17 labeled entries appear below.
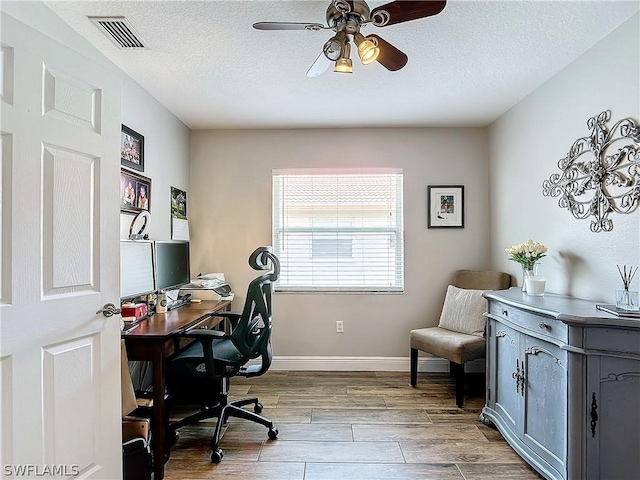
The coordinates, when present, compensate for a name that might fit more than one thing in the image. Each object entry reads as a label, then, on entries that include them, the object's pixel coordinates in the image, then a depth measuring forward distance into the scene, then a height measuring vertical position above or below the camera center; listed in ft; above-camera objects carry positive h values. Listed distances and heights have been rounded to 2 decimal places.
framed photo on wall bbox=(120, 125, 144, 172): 8.48 +2.11
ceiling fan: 5.13 +3.07
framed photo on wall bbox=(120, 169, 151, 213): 8.54 +1.13
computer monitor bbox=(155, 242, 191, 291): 9.16 -0.63
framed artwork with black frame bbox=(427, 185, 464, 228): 12.30 +1.09
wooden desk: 6.72 -2.09
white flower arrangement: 8.52 -0.30
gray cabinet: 5.64 -2.40
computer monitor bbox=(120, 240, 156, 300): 7.77 -0.62
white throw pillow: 10.53 -2.05
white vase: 8.55 -0.75
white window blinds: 12.43 +0.33
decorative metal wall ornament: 6.55 +1.26
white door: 4.41 -0.25
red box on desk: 7.75 -1.45
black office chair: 7.53 -2.39
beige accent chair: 9.72 -2.50
